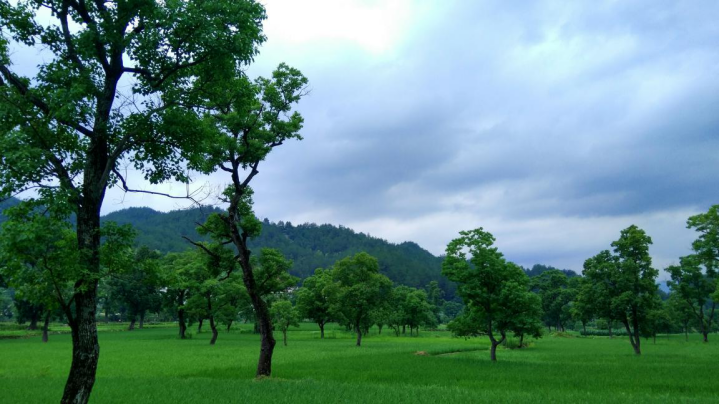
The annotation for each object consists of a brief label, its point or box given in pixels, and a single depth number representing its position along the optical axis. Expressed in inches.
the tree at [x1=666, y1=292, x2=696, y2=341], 2664.9
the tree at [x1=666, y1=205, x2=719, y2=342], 1207.6
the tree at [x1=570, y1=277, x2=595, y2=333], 1604.3
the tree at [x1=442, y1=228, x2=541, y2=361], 1294.3
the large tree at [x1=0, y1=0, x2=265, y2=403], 357.7
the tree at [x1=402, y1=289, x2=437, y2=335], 3376.0
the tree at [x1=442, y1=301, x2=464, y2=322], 6901.6
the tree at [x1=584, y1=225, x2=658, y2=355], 1505.9
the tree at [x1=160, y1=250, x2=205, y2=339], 2288.4
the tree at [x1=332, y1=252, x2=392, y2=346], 2102.6
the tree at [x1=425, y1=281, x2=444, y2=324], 5521.7
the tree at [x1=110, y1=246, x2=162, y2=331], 3120.1
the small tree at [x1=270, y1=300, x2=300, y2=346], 2202.0
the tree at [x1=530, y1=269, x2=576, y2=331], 3865.7
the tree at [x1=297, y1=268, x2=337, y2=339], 2965.1
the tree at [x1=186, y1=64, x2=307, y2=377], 878.4
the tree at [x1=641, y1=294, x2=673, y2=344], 1489.9
